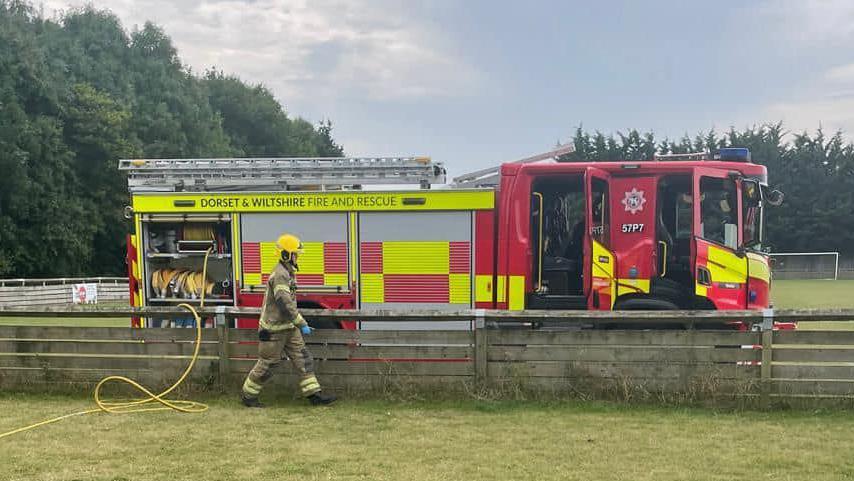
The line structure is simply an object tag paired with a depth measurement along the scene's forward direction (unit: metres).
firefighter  6.41
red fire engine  7.72
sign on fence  25.69
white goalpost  37.91
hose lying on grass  6.35
